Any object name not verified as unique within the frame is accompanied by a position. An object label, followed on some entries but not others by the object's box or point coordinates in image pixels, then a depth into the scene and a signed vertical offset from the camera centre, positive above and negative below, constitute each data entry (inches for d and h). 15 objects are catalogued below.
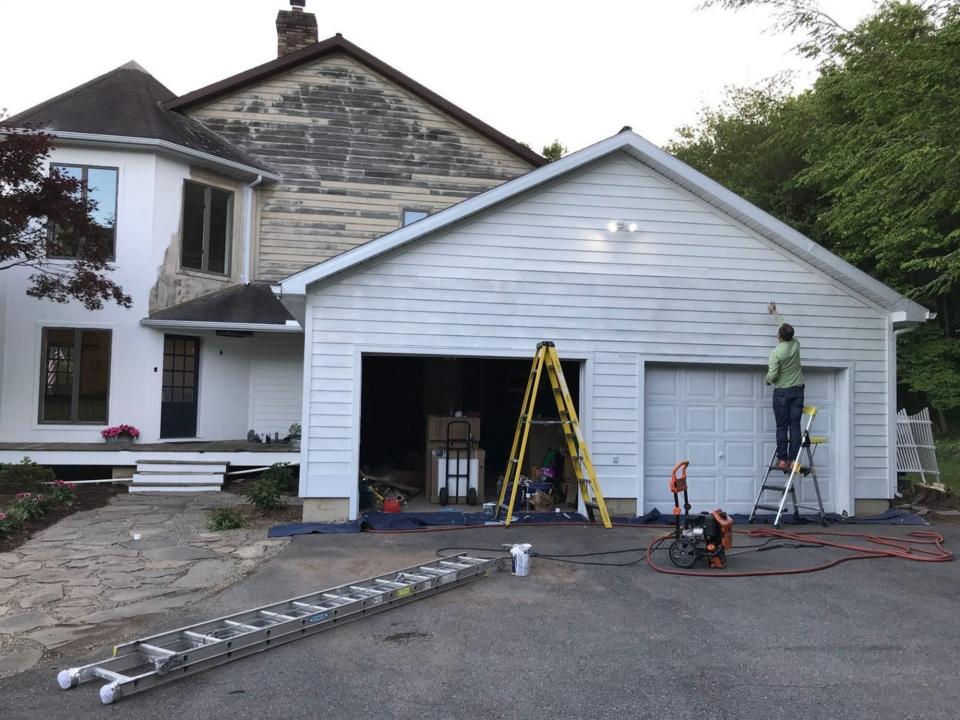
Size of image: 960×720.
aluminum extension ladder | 163.6 -60.0
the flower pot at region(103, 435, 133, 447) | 514.7 -37.6
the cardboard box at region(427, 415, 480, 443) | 453.4 -20.2
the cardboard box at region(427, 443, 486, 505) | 444.5 -45.8
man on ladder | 366.9 +5.7
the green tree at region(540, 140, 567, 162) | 1533.0 +498.1
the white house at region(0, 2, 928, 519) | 376.2 +50.1
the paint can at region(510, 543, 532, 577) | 266.5 -56.9
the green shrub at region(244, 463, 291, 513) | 396.2 -55.1
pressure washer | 271.3 -48.8
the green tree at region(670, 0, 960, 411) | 365.1 +182.0
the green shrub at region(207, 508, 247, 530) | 361.4 -62.9
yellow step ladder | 355.9 -11.9
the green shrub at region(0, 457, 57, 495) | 446.6 -55.7
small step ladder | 362.0 -34.7
